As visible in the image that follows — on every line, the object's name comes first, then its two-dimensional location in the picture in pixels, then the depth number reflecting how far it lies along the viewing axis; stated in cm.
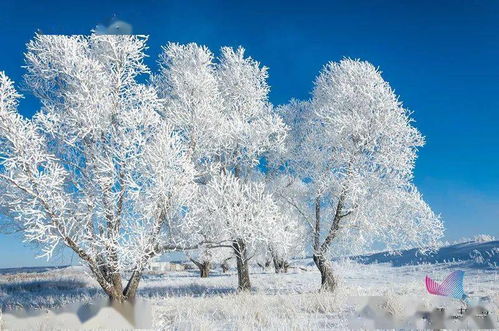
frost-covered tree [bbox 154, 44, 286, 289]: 1400
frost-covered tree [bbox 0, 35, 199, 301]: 1057
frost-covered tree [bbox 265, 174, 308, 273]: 1673
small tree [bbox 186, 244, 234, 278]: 2539
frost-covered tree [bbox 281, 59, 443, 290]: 1468
